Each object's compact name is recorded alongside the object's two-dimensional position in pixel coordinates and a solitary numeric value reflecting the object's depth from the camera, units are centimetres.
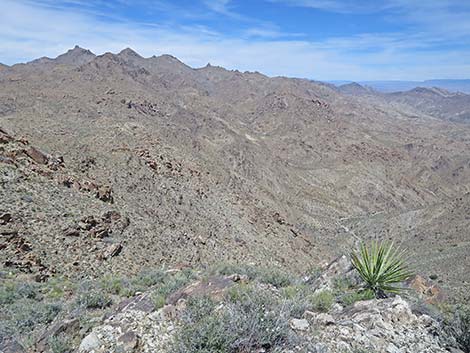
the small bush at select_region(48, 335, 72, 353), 646
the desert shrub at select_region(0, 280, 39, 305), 1031
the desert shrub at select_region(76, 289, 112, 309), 878
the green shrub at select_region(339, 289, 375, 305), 780
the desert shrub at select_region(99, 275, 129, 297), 1022
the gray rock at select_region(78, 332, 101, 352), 634
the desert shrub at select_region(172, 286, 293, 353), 557
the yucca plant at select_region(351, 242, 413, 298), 830
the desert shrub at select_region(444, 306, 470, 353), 627
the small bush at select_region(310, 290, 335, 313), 743
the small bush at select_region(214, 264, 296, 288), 962
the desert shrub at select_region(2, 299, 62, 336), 794
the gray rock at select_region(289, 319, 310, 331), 651
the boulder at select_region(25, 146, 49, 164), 2107
